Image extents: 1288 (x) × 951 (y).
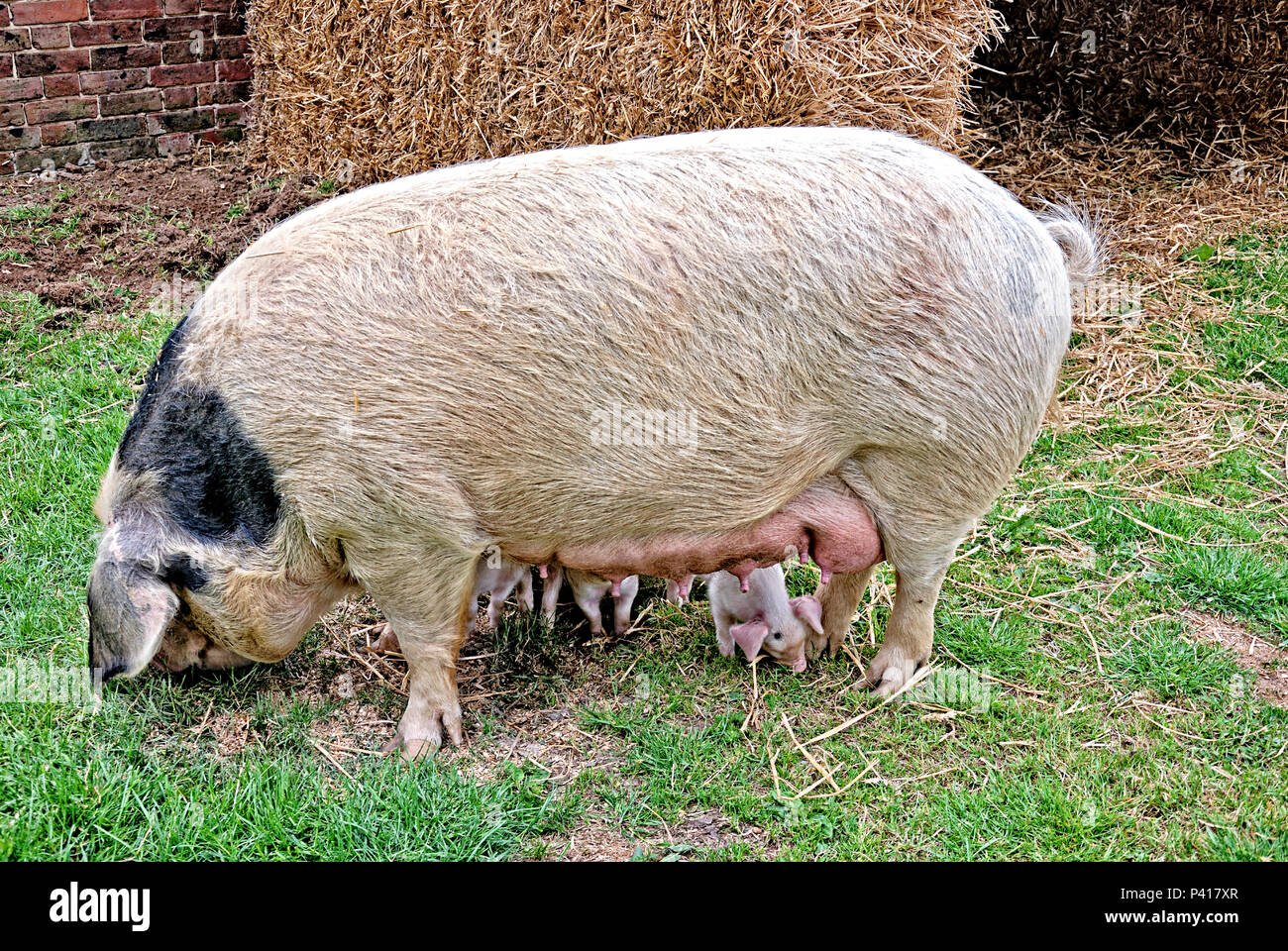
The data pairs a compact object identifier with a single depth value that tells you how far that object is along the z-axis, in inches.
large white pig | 101.3
